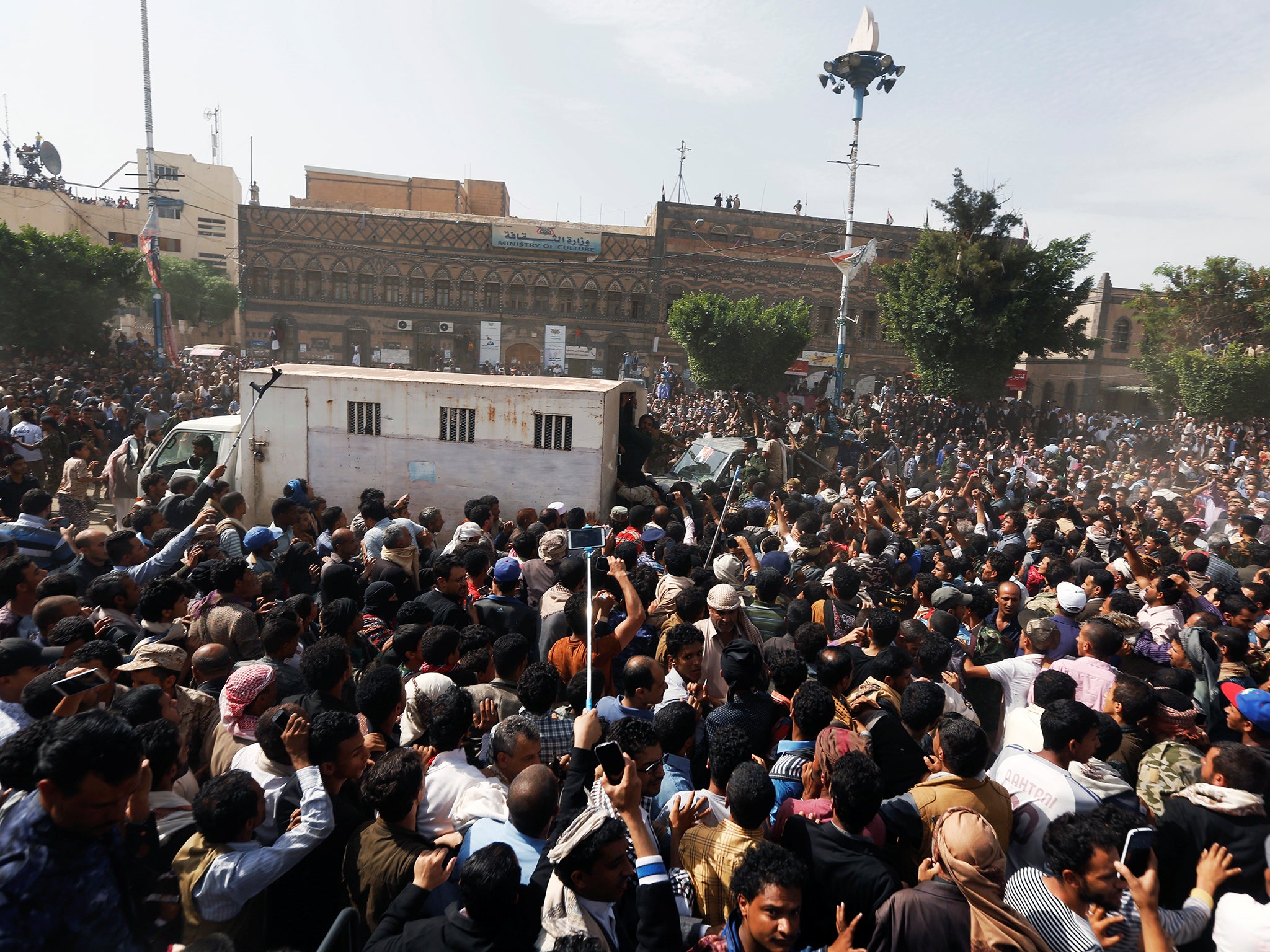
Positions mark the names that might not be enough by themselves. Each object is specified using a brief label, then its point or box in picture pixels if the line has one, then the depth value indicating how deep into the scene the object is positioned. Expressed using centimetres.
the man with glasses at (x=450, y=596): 464
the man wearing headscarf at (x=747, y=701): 343
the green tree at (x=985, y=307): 2375
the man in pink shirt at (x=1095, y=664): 399
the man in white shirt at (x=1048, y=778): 283
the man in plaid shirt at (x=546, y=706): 330
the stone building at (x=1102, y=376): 3550
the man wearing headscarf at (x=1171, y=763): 318
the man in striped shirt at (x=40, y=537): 562
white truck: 847
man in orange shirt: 430
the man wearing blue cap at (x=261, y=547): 555
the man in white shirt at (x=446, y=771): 274
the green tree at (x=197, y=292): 4162
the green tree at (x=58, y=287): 2130
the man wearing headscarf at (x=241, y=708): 319
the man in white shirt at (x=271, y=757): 282
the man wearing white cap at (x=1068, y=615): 469
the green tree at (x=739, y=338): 2569
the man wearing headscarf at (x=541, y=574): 578
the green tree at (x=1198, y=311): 2725
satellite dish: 4129
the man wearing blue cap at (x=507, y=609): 486
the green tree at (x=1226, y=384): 2281
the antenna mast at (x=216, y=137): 5351
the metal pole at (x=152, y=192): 2430
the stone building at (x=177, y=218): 4012
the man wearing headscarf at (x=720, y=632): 430
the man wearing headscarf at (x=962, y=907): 214
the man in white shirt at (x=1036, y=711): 347
